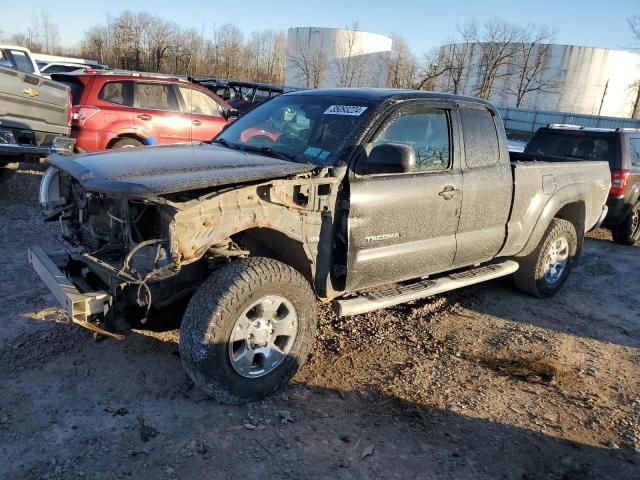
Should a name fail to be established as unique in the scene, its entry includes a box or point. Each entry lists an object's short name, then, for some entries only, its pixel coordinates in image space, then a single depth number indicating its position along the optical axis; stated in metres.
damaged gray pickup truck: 3.14
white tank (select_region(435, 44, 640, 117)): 48.12
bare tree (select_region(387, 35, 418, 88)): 42.94
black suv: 7.89
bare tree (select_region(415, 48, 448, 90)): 38.22
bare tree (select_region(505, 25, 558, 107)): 45.06
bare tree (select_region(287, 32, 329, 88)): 49.75
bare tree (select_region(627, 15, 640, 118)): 42.05
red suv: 8.46
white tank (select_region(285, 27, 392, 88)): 50.81
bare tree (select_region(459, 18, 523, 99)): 43.49
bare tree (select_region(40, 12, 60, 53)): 73.12
